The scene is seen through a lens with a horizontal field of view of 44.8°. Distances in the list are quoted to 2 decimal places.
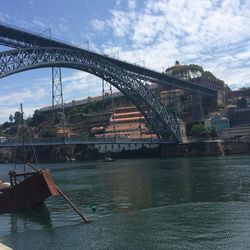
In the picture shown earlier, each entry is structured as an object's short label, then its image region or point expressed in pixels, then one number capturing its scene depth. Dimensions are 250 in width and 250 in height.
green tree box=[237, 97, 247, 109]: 100.87
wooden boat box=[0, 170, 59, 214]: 20.49
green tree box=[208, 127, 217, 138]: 88.31
